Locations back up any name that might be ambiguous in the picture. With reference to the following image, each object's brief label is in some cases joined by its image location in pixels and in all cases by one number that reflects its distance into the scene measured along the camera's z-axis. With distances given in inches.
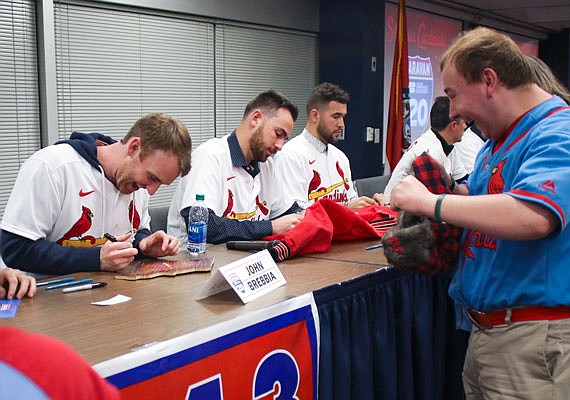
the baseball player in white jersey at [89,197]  80.4
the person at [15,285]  67.4
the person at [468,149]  182.1
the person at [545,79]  64.5
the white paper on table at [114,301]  67.3
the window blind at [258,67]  212.5
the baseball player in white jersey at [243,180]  104.0
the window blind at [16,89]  152.6
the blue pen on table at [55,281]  73.4
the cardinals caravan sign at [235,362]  54.0
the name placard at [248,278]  70.0
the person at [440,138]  164.4
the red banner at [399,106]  256.8
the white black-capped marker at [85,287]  71.6
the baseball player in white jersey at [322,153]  146.6
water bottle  93.3
